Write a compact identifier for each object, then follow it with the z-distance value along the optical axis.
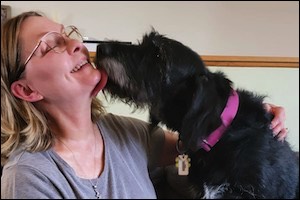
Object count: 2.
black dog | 0.84
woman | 0.72
